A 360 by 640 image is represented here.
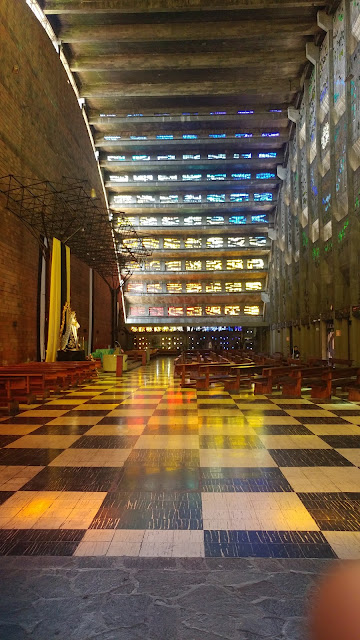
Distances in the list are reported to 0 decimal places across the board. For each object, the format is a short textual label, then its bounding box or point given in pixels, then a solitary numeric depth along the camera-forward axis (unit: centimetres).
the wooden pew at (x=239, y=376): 1089
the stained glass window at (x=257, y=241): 3609
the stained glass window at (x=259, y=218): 3474
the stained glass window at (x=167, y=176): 3356
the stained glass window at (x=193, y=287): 3759
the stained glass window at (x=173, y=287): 3753
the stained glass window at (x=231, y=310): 3788
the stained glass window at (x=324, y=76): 1900
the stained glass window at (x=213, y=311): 3769
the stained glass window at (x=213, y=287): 3753
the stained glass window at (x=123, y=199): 3406
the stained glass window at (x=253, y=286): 3761
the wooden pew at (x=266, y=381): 1036
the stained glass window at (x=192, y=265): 3712
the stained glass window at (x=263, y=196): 3434
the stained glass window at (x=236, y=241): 3597
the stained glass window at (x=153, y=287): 3731
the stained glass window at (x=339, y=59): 1648
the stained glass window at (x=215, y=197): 3450
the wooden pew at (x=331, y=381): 956
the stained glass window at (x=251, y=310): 3788
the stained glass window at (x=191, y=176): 3353
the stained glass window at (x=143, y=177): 3309
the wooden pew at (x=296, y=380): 989
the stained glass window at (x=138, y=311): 3788
